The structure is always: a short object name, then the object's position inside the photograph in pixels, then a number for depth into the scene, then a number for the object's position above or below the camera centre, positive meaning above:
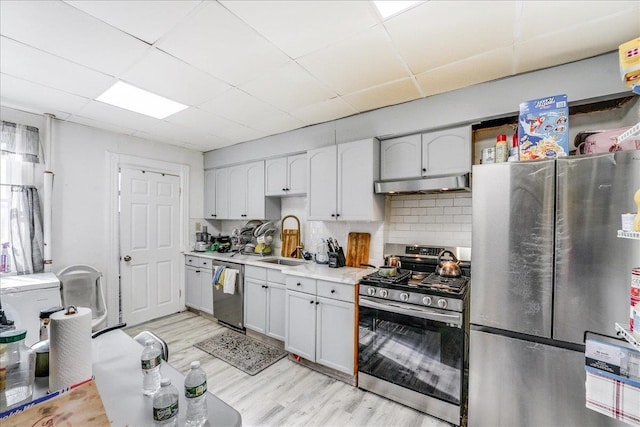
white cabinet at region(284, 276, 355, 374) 2.44 -1.05
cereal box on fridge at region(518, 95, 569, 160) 1.69 +0.52
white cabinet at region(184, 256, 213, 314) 3.91 -1.09
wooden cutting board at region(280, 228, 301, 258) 3.71 -0.44
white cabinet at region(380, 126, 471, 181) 2.35 +0.52
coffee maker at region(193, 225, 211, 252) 4.23 -0.48
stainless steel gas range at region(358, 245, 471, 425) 1.96 -0.99
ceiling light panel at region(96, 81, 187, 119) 2.42 +1.04
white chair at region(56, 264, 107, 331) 3.07 -0.91
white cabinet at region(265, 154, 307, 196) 3.41 +0.45
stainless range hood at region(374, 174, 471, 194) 2.25 +0.23
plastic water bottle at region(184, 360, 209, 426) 0.83 -0.57
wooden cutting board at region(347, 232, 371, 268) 3.06 -0.43
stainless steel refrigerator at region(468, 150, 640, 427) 1.46 -0.40
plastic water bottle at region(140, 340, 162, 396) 0.99 -0.60
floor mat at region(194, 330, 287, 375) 2.75 -1.53
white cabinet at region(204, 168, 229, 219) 4.27 +0.26
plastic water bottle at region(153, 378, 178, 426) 0.81 -0.59
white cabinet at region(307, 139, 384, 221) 2.73 +0.30
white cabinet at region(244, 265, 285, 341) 3.06 -1.05
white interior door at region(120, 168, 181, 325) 3.68 -0.49
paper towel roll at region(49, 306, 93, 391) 0.88 -0.46
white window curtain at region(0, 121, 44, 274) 2.78 +0.12
